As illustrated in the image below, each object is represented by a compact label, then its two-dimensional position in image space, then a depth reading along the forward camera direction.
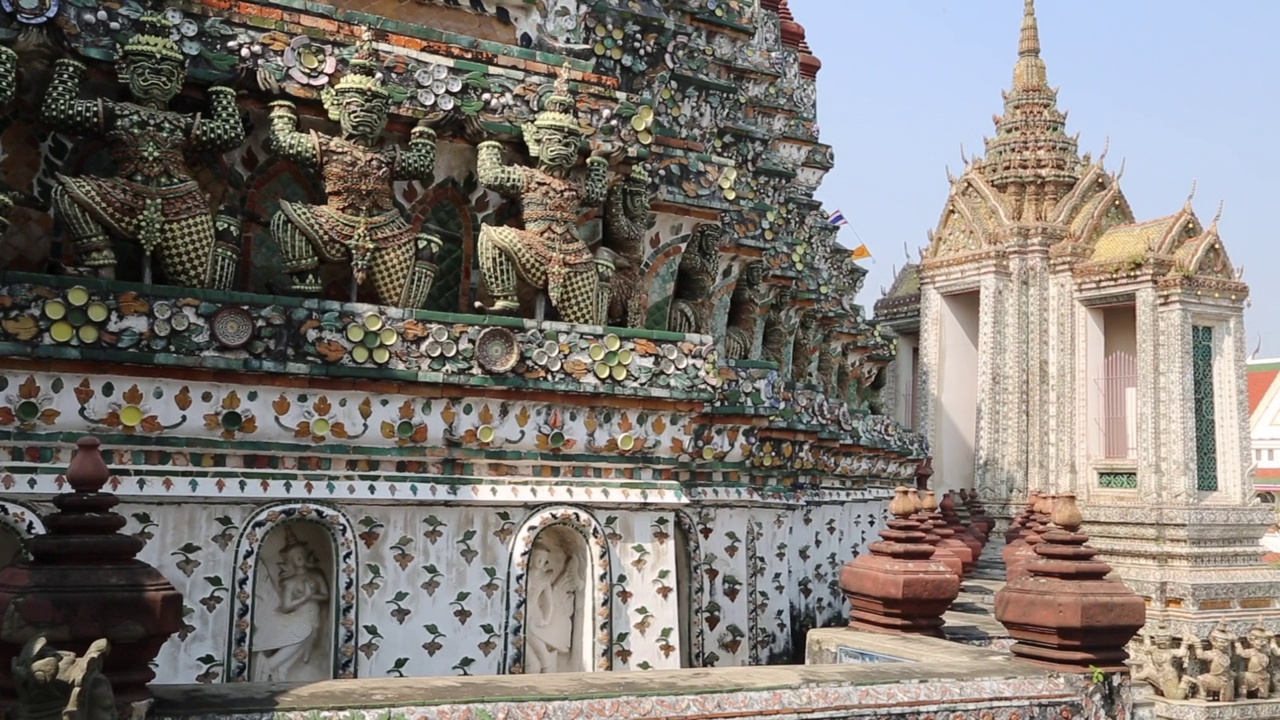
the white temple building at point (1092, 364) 24.48
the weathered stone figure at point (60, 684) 5.46
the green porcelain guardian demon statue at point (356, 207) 9.86
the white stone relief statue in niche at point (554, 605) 10.27
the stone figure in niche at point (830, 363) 21.83
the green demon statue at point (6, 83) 8.65
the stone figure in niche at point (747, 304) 15.69
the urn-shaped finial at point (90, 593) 5.66
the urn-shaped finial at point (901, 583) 10.16
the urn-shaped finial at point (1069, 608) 8.62
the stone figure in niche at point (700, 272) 13.22
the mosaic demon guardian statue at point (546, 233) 10.54
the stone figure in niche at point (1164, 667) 19.53
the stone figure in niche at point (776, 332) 17.70
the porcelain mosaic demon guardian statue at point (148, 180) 9.02
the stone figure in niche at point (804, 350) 19.97
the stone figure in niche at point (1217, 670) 19.39
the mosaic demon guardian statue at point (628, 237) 11.59
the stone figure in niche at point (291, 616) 9.30
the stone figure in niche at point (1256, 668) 19.78
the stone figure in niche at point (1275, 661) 19.98
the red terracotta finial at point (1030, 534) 13.85
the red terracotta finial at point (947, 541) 14.11
